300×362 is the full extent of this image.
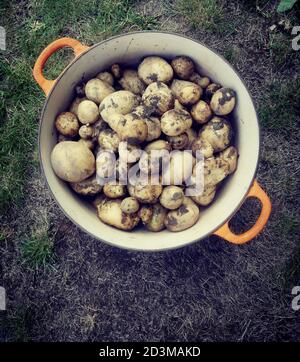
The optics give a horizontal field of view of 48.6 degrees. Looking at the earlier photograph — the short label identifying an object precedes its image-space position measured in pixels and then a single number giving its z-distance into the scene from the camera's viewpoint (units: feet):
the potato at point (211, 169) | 1.40
